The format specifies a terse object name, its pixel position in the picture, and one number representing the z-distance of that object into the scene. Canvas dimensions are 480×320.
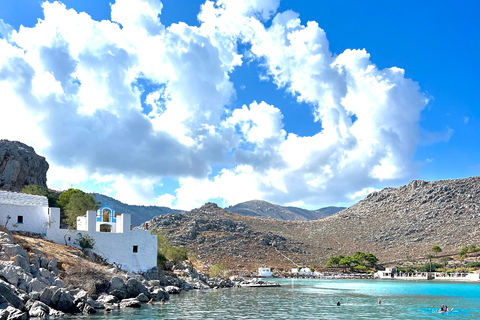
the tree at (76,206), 64.19
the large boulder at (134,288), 41.90
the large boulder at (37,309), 29.19
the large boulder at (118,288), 40.41
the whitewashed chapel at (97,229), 50.25
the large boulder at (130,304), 37.47
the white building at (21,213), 49.22
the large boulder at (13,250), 37.00
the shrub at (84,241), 50.78
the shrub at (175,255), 75.50
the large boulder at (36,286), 33.02
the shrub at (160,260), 65.25
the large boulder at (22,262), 35.56
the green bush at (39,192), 75.92
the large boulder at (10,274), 32.38
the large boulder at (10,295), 28.63
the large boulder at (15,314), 26.40
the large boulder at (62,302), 32.06
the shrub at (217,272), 82.85
